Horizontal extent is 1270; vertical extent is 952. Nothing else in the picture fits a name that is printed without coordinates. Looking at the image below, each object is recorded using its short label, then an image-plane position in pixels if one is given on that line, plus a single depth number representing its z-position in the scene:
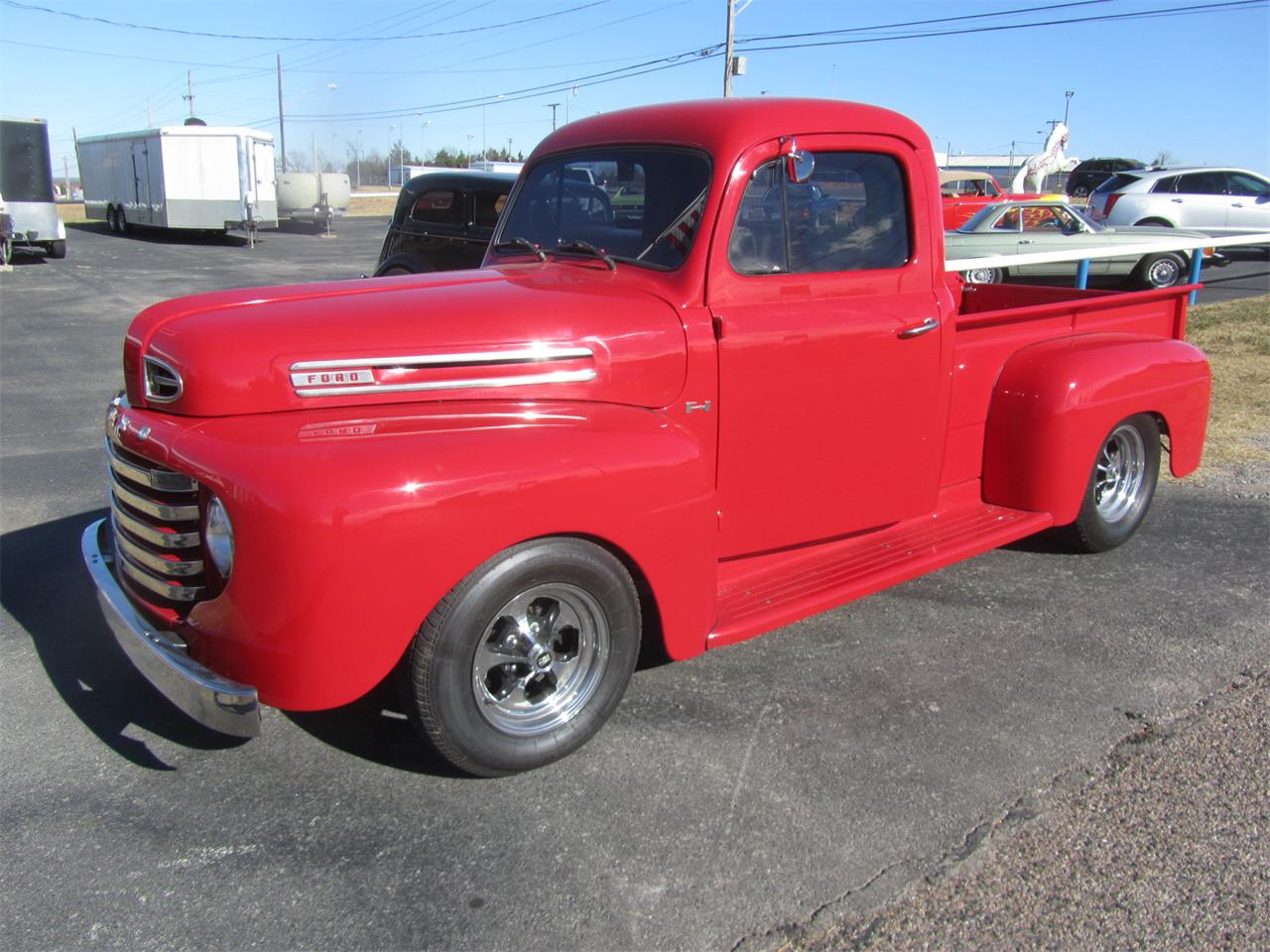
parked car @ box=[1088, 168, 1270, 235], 18.05
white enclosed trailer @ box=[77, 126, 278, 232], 24.12
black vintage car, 9.75
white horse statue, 22.97
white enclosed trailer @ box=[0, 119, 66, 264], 18.22
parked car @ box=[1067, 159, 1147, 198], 33.22
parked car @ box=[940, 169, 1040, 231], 17.97
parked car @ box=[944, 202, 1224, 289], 14.13
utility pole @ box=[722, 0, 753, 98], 28.03
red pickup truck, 2.65
